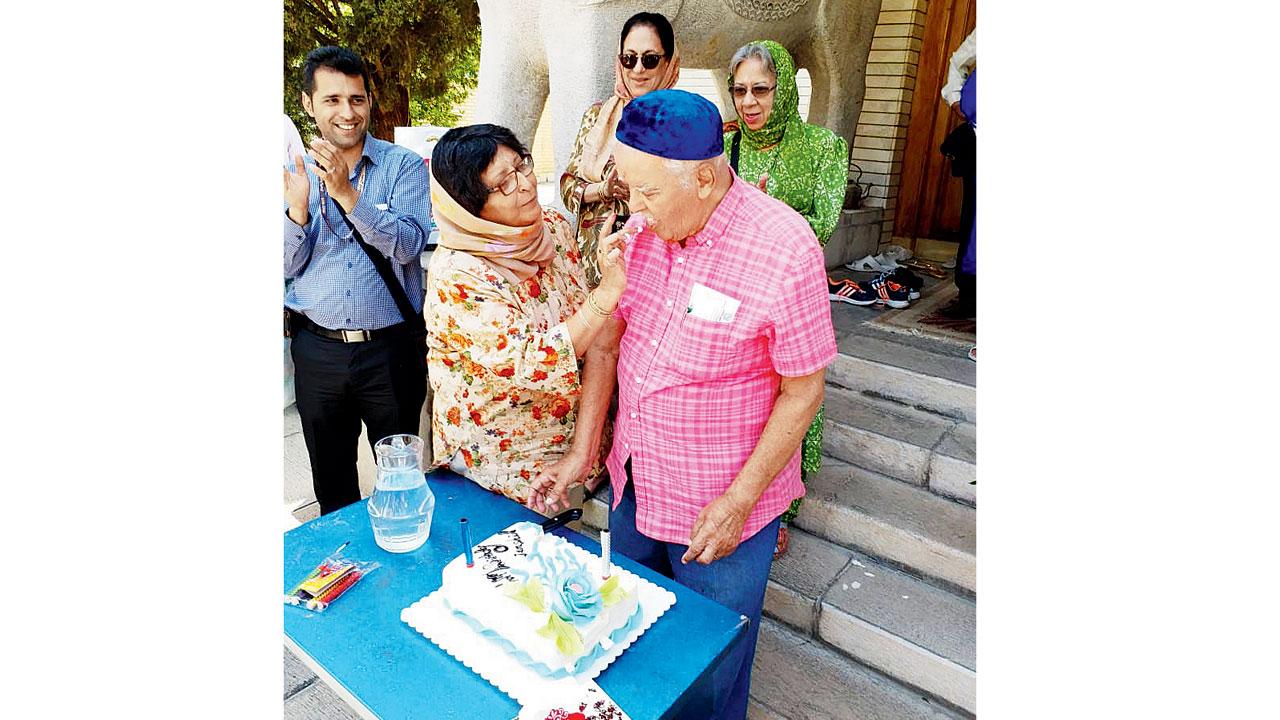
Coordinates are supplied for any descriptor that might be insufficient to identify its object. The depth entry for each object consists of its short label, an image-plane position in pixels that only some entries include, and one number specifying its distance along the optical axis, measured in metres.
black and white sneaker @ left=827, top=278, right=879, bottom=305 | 4.55
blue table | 1.23
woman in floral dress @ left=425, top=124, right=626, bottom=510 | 1.69
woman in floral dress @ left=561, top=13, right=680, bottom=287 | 2.58
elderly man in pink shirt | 1.51
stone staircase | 2.34
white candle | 1.40
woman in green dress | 2.71
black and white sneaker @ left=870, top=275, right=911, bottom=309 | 4.50
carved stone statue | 3.22
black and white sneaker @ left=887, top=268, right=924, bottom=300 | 4.70
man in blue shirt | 2.33
